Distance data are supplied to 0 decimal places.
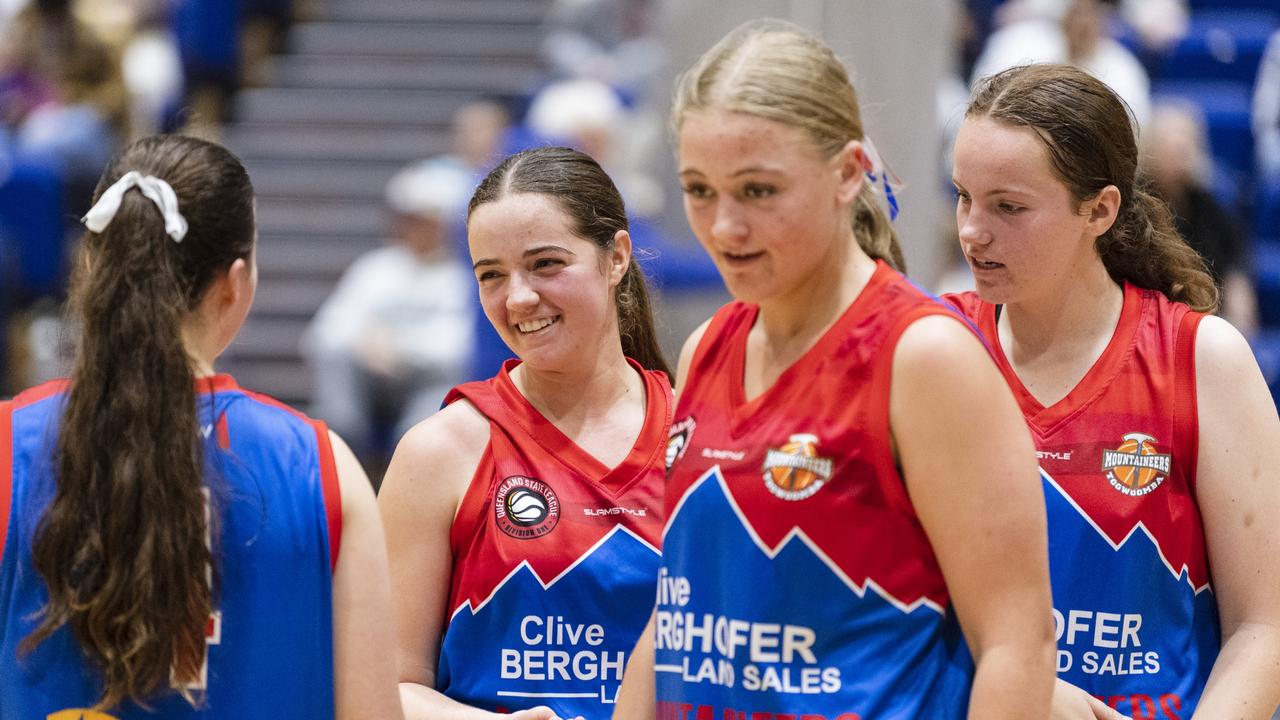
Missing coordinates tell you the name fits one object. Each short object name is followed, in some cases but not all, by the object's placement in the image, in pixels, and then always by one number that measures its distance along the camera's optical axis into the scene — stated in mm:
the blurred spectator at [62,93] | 16156
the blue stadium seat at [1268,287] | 15008
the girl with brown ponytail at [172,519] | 4039
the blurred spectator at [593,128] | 13758
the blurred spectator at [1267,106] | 15633
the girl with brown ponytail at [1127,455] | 4730
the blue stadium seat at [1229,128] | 16281
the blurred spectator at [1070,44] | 14602
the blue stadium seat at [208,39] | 17906
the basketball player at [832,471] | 3727
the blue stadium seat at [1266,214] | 15633
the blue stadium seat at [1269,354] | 12703
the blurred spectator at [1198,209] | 12531
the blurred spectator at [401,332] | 13805
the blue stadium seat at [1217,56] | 17172
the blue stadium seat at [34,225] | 15812
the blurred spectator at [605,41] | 18500
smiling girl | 5062
